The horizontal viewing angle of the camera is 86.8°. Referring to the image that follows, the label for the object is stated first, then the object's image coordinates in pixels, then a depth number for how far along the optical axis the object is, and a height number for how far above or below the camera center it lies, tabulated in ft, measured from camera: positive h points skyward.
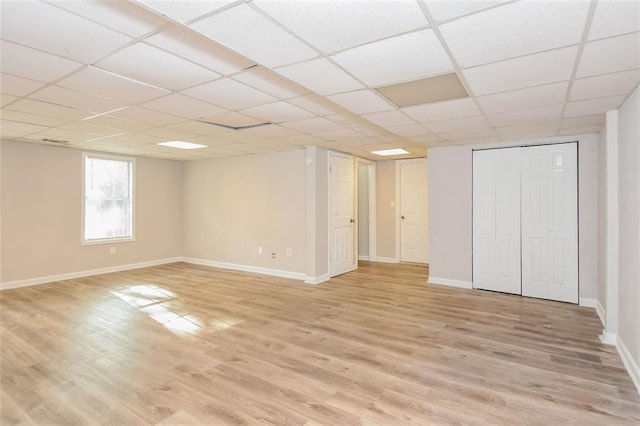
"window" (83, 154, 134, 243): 21.65 +1.04
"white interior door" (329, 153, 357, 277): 20.94 -0.13
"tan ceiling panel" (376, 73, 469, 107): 8.71 +3.40
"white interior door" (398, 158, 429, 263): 25.40 +0.13
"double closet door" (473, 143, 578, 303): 15.65 -0.41
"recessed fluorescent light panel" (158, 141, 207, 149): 18.74 +3.94
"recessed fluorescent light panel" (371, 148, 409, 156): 21.29 +3.99
